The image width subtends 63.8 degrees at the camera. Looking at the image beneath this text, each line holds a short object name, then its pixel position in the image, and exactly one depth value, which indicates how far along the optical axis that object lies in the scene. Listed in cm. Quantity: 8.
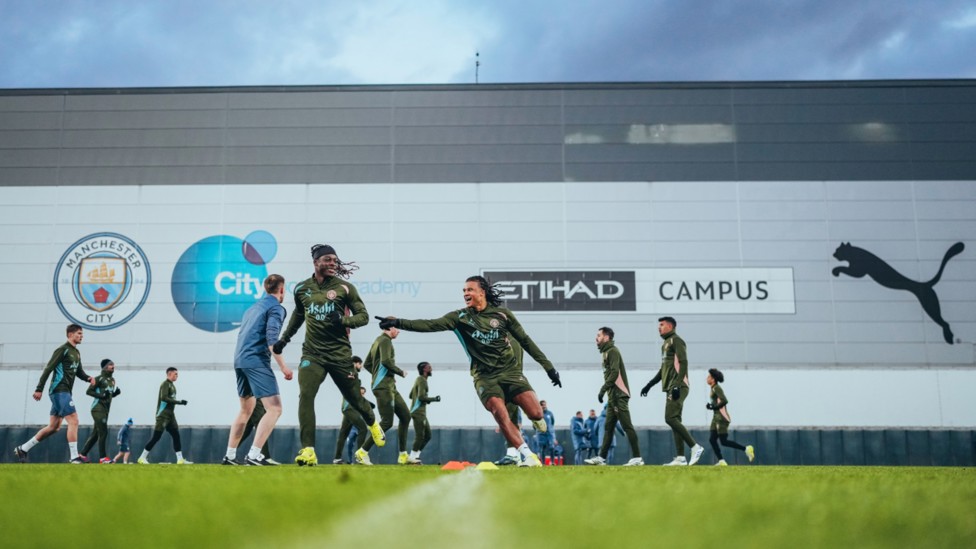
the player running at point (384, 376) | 1325
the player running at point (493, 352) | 898
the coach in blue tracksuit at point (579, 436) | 2045
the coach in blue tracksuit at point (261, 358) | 915
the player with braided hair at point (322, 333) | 863
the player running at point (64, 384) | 1316
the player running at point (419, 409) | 1435
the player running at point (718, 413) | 1461
